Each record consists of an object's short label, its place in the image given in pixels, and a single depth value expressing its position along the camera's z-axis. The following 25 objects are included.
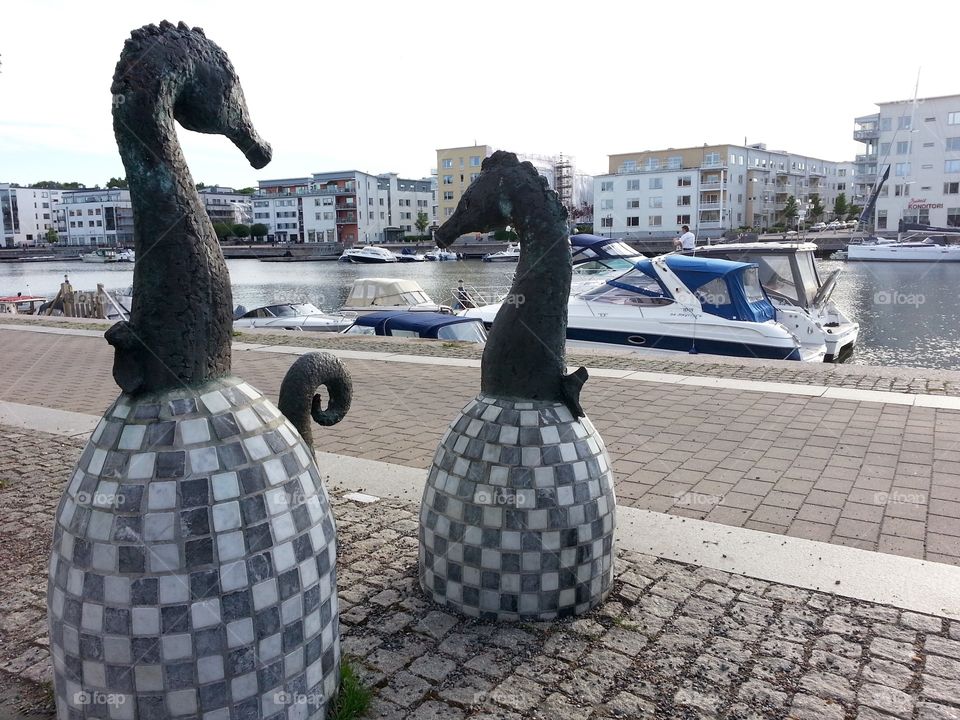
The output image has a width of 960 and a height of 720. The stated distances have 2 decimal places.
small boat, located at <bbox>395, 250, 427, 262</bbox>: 82.94
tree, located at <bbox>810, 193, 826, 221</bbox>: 87.50
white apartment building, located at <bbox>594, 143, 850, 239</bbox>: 78.06
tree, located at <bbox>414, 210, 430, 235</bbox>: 105.94
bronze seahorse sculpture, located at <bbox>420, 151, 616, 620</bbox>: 3.74
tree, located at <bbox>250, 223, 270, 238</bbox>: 108.06
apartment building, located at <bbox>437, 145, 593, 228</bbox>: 91.12
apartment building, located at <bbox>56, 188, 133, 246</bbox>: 120.75
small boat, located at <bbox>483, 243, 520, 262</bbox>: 71.38
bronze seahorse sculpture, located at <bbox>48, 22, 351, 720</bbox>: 2.60
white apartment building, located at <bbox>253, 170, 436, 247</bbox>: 106.38
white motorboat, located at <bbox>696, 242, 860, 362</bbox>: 16.47
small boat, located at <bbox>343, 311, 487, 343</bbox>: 16.02
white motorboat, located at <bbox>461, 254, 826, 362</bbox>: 14.60
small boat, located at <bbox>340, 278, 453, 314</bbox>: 22.20
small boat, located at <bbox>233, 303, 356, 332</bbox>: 19.78
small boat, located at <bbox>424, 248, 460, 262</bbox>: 80.50
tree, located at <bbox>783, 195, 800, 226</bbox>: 80.00
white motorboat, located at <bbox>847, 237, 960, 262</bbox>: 54.81
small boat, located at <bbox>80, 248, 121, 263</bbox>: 94.50
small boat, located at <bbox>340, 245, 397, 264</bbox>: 78.38
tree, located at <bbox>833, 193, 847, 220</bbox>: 88.38
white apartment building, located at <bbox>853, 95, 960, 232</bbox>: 70.75
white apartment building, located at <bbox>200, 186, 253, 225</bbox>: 116.06
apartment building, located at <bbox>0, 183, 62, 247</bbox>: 136.12
